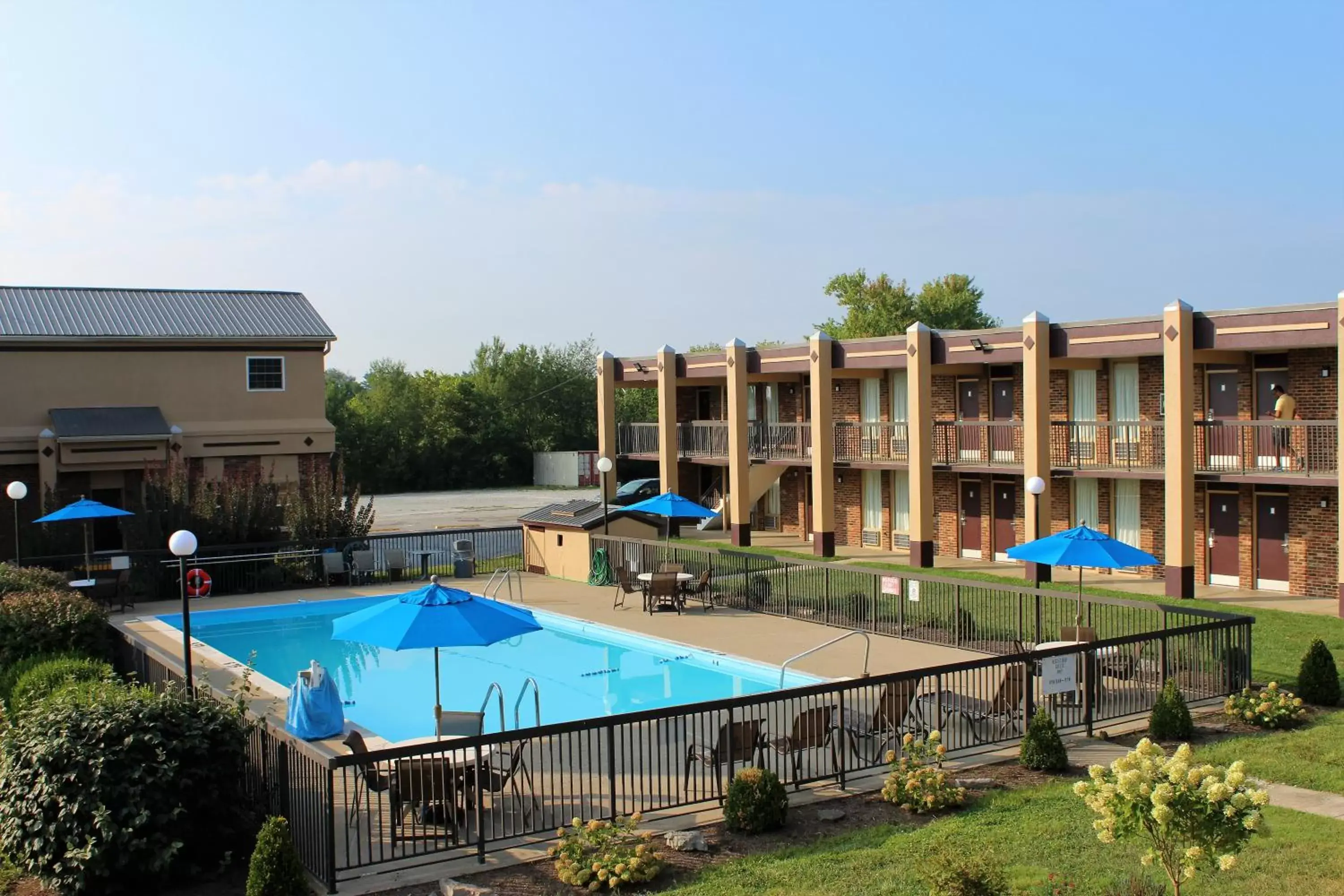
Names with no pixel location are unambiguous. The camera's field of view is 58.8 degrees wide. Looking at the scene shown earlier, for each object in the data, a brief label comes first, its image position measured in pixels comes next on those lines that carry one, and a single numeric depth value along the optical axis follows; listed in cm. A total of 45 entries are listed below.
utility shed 2719
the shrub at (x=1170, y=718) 1249
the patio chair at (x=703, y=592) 2300
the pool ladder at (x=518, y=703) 1158
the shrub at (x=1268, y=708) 1309
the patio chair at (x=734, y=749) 1069
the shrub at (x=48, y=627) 1539
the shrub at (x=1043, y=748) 1155
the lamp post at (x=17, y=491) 2359
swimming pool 1738
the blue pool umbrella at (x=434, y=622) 1131
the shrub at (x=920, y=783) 1046
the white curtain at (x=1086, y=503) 2844
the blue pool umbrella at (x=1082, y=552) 1577
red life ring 2495
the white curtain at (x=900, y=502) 3381
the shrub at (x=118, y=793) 896
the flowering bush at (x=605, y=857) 883
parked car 4794
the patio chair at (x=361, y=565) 2748
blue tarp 1389
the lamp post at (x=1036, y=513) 2055
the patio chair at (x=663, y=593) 2245
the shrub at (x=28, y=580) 1809
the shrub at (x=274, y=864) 843
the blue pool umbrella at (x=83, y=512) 2420
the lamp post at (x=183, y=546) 1224
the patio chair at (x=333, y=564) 2706
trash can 2817
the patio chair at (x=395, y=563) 2781
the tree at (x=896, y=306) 7175
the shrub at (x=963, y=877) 758
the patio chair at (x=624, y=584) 2405
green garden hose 2652
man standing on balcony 2362
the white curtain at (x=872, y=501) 3459
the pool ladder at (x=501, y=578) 2495
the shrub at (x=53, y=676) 1264
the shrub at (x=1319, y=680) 1411
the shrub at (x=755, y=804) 998
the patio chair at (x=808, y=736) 1114
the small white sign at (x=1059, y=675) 1245
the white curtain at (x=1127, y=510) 2753
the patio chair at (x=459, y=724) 1300
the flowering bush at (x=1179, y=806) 636
